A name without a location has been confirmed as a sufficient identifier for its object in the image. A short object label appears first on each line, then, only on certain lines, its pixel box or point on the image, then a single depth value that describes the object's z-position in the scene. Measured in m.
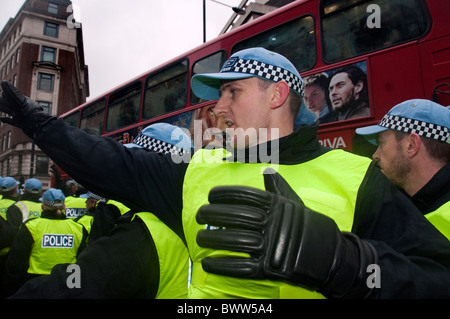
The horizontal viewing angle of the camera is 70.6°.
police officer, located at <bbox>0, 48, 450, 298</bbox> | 0.95
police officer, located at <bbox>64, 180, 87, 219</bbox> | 6.32
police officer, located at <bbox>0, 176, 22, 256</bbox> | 4.23
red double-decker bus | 3.72
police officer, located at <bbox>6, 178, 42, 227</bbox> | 4.66
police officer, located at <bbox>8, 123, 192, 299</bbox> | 1.39
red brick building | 32.56
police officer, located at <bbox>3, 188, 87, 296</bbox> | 3.43
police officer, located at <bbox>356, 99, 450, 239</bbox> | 1.88
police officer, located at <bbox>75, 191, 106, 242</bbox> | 4.12
